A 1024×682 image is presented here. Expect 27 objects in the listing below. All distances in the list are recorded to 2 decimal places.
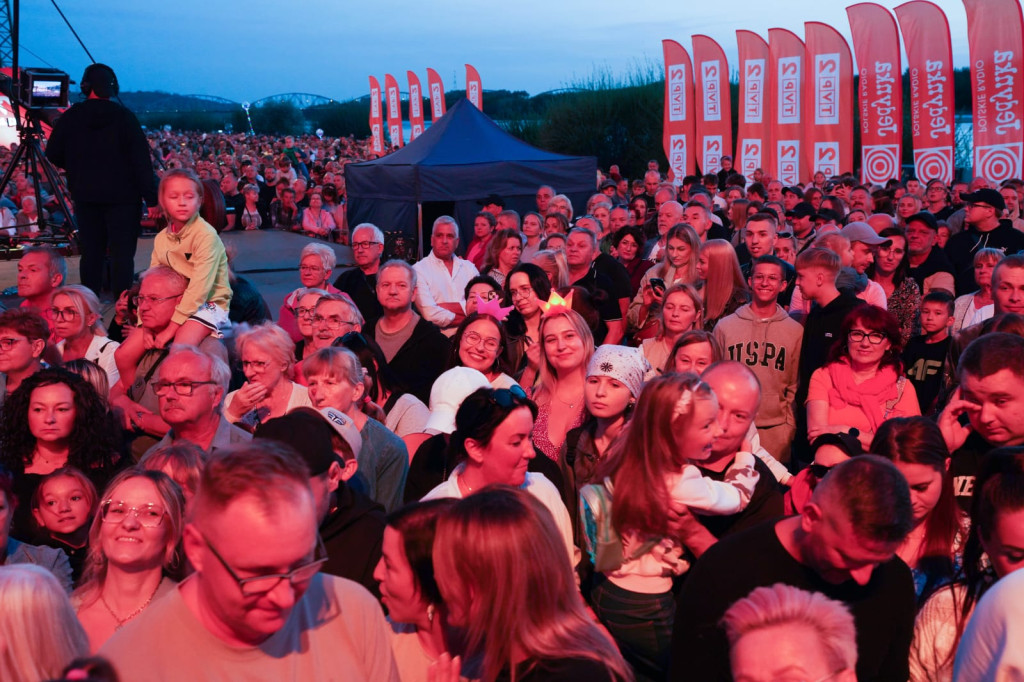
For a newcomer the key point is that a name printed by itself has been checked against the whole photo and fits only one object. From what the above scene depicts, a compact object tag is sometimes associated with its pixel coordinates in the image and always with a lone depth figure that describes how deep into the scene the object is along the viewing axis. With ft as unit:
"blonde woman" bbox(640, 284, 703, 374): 17.26
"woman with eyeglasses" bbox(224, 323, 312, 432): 14.08
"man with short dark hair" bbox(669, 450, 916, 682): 7.59
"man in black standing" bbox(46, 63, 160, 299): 21.07
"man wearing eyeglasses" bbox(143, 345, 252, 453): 12.59
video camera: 28.09
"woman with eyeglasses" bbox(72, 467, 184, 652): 9.27
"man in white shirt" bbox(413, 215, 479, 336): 22.94
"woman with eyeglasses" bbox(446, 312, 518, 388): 15.55
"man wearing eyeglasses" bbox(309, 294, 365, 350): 16.66
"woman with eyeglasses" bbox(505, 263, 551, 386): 18.80
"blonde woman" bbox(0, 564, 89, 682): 6.26
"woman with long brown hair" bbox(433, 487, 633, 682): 6.84
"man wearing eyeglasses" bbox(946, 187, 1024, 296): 26.61
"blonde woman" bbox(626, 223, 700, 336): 21.78
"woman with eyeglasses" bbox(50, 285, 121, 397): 16.28
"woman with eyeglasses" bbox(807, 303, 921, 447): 14.71
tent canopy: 41.52
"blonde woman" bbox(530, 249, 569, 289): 21.85
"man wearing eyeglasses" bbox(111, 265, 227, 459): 15.35
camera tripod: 28.60
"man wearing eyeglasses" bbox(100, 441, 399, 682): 5.52
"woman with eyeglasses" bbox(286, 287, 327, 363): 17.84
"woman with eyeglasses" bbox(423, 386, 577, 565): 10.19
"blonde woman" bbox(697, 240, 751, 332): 19.89
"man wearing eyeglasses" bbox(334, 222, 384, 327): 22.07
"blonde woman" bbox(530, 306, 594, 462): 14.40
